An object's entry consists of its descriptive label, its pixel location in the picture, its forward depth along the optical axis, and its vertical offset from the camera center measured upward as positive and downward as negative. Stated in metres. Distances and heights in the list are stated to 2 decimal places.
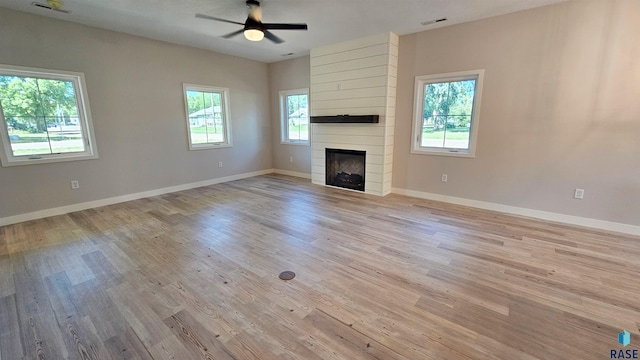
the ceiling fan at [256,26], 3.15 +1.31
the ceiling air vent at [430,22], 3.77 +1.61
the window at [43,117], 3.48 +0.26
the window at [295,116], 6.23 +0.44
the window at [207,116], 5.32 +0.38
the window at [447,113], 4.02 +0.31
